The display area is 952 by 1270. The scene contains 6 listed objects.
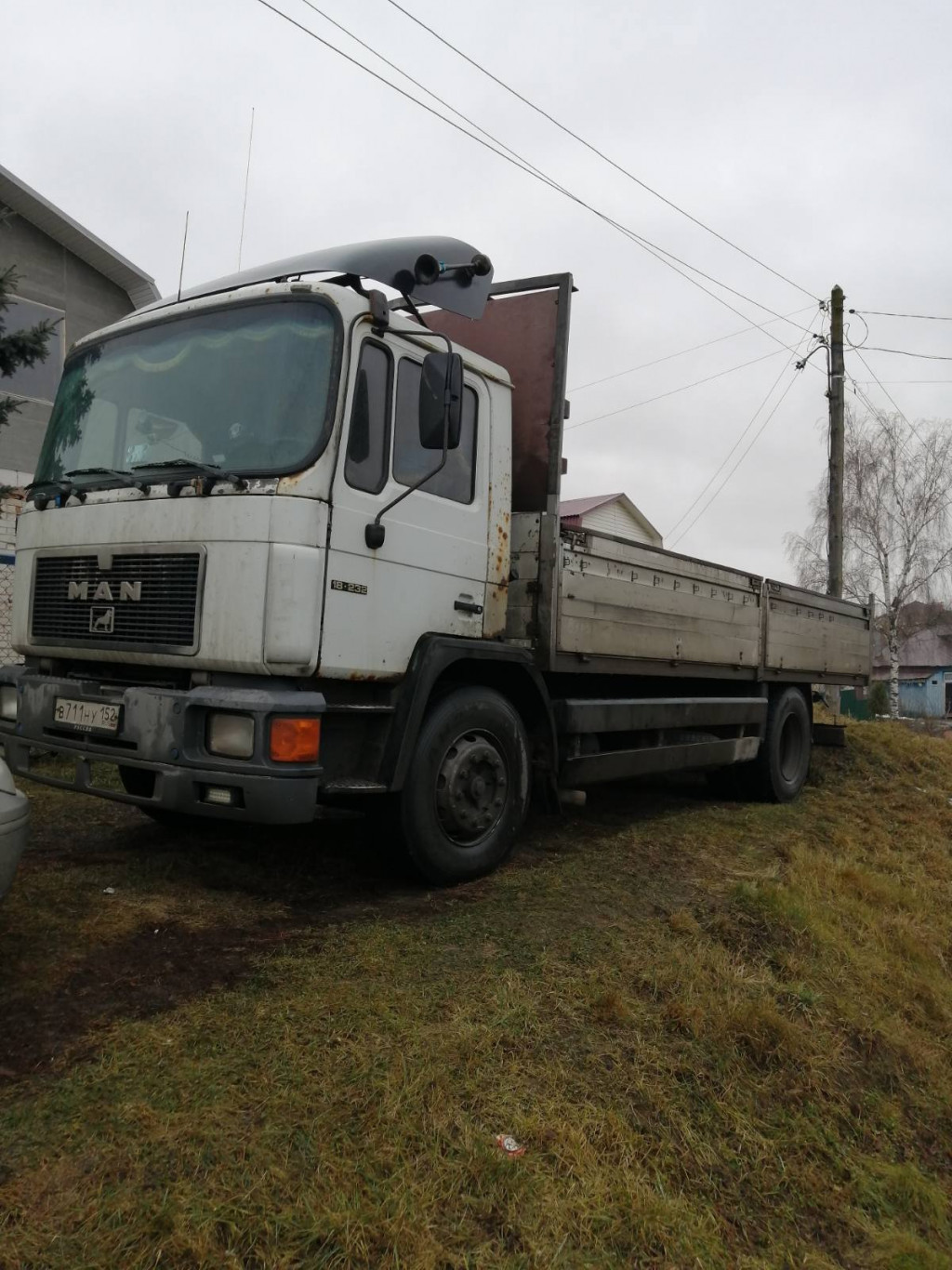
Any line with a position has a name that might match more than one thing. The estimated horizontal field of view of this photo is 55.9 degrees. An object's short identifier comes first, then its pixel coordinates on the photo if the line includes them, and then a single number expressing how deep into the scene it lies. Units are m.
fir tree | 7.00
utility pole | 15.21
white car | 2.90
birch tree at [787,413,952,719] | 30.20
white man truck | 3.50
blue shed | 44.03
